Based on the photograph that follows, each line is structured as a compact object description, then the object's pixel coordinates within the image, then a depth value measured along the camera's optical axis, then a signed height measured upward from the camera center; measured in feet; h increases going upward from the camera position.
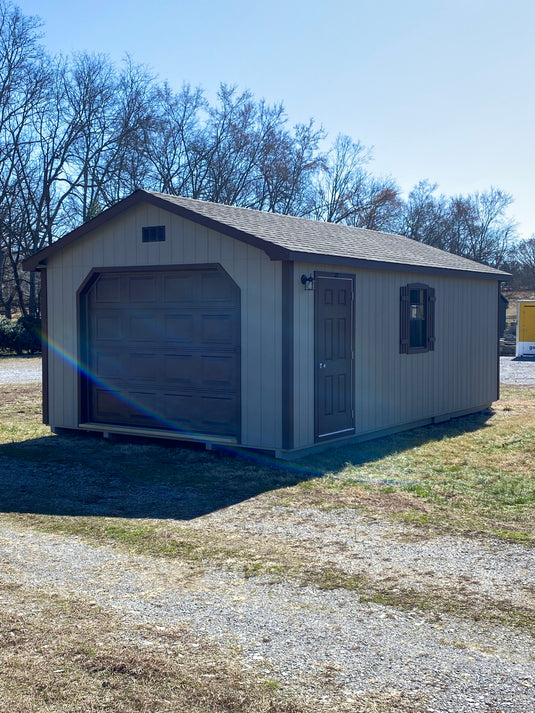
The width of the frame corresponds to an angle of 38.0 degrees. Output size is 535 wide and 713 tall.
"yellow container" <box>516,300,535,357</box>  90.27 -0.28
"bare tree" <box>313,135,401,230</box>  130.41 +21.37
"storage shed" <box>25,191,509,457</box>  30.55 +0.02
